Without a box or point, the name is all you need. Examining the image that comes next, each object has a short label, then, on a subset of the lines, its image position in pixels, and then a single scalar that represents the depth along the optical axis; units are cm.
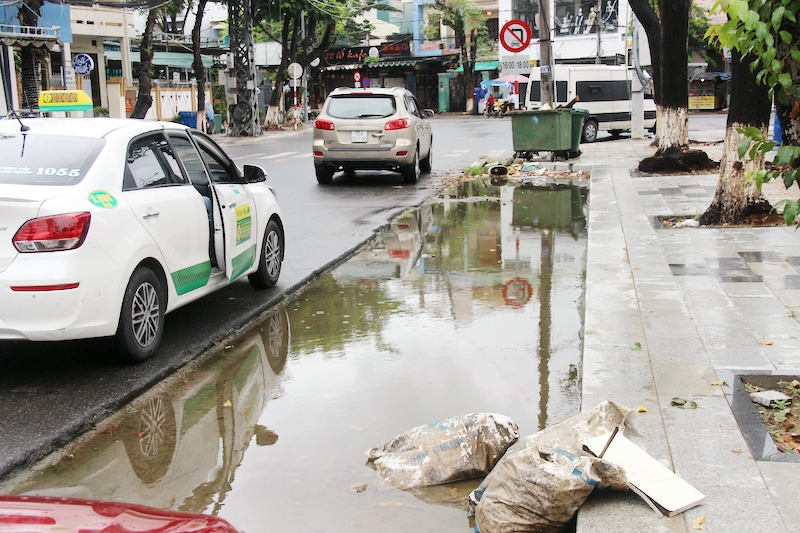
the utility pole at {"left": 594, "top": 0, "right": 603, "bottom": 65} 5423
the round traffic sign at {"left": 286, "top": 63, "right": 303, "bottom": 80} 4141
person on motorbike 5450
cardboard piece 350
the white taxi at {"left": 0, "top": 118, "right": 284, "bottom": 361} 500
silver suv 1598
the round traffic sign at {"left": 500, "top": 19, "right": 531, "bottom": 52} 1905
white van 2738
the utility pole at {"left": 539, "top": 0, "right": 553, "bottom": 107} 2045
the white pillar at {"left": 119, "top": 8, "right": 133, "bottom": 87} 3712
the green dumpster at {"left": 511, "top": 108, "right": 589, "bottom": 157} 1973
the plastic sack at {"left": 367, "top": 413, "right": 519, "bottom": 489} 415
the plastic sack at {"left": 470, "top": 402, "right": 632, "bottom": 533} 349
